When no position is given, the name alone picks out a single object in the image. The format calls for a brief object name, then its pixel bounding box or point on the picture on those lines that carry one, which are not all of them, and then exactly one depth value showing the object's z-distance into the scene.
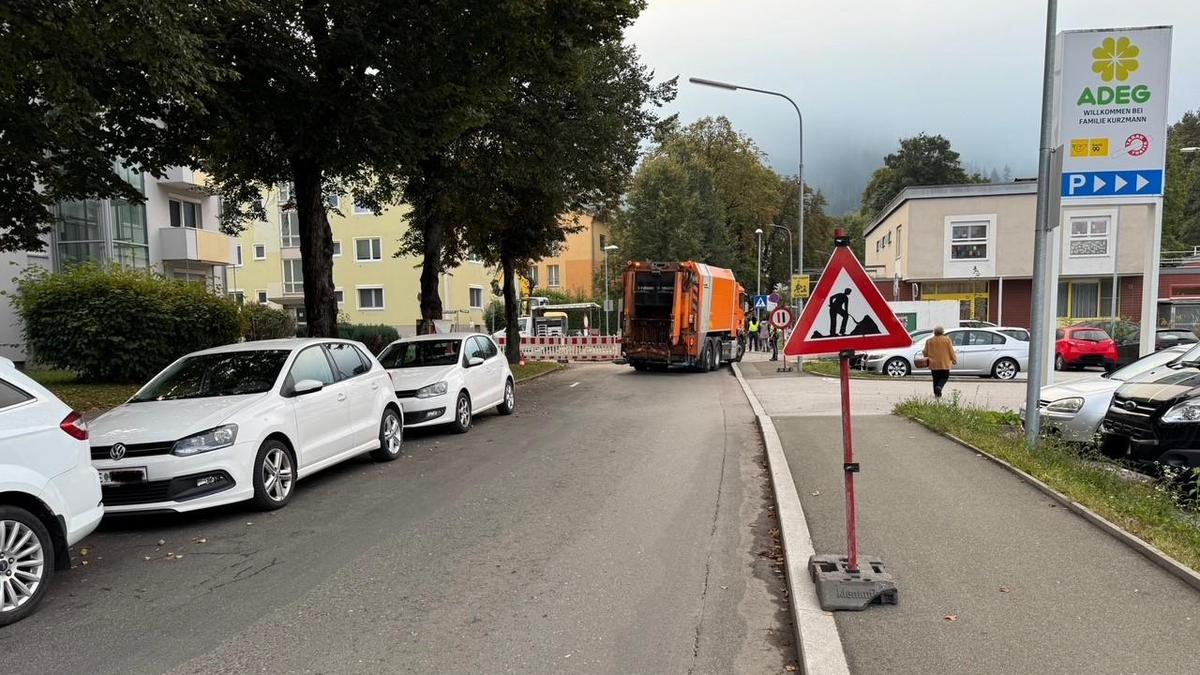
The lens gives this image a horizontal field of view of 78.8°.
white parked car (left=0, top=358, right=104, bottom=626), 4.31
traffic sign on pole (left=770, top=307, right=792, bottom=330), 21.85
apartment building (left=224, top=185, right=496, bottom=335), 49.94
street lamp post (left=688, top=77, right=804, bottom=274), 21.34
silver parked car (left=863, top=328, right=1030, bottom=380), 19.78
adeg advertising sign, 9.20
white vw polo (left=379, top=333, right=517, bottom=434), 10.62
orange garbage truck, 22.19
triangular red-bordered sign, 4.41
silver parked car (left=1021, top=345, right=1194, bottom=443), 8.83
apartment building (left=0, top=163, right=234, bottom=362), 26.96
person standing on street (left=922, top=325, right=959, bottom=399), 14.16
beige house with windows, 36.09
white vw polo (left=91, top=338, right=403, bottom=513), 5.93
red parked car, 23.11
